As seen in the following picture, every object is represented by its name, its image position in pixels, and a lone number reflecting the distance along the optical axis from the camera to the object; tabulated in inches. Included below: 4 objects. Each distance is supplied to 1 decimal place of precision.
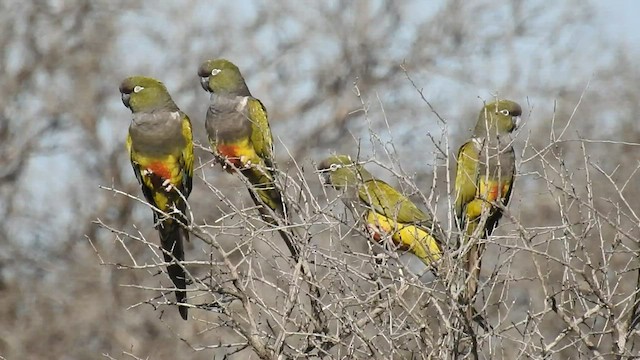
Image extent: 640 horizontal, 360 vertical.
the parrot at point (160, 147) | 629.3
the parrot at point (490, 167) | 601.6
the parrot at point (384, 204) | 496.4
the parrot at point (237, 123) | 631.8
